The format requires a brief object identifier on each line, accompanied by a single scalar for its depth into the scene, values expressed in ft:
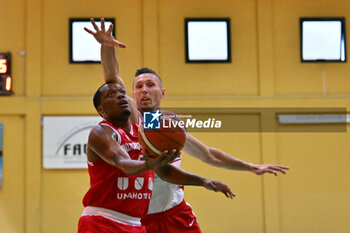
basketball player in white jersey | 26.27
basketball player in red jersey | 19.96
